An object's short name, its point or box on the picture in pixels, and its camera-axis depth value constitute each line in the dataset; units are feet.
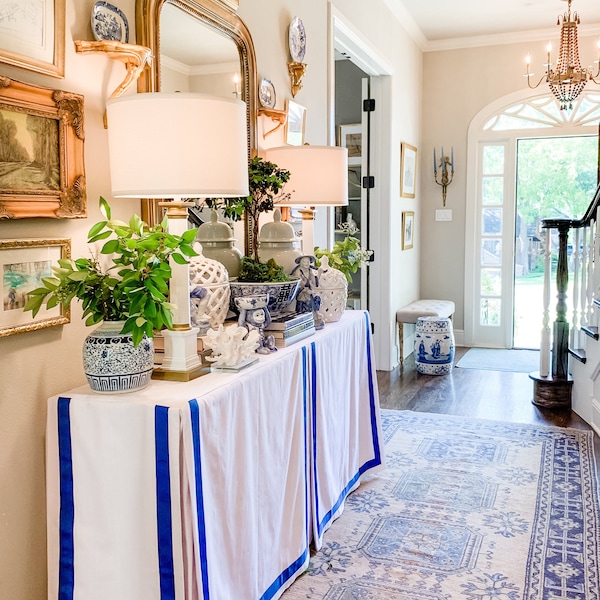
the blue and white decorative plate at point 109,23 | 6.05
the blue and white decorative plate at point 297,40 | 10.72
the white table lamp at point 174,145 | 5.28
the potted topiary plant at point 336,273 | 9.02
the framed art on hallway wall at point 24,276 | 5.16
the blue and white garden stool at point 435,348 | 17.58
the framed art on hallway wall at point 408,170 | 19.04
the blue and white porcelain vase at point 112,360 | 5.32
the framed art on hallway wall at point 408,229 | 19.44
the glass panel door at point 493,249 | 20.75
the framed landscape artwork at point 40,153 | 5.11
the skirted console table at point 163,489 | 5.22
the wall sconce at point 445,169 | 21.03
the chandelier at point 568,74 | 14.33
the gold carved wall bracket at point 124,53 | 5.88
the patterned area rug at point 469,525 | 7.39
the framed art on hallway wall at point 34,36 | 5.12
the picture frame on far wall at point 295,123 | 10.71
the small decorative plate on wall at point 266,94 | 9.69
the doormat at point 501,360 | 18.26
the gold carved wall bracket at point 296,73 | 10.74
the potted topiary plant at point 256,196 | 8.14
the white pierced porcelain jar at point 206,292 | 6.67
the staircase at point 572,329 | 13.24
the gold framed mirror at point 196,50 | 6.85
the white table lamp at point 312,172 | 9.20
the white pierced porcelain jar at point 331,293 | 8.98
